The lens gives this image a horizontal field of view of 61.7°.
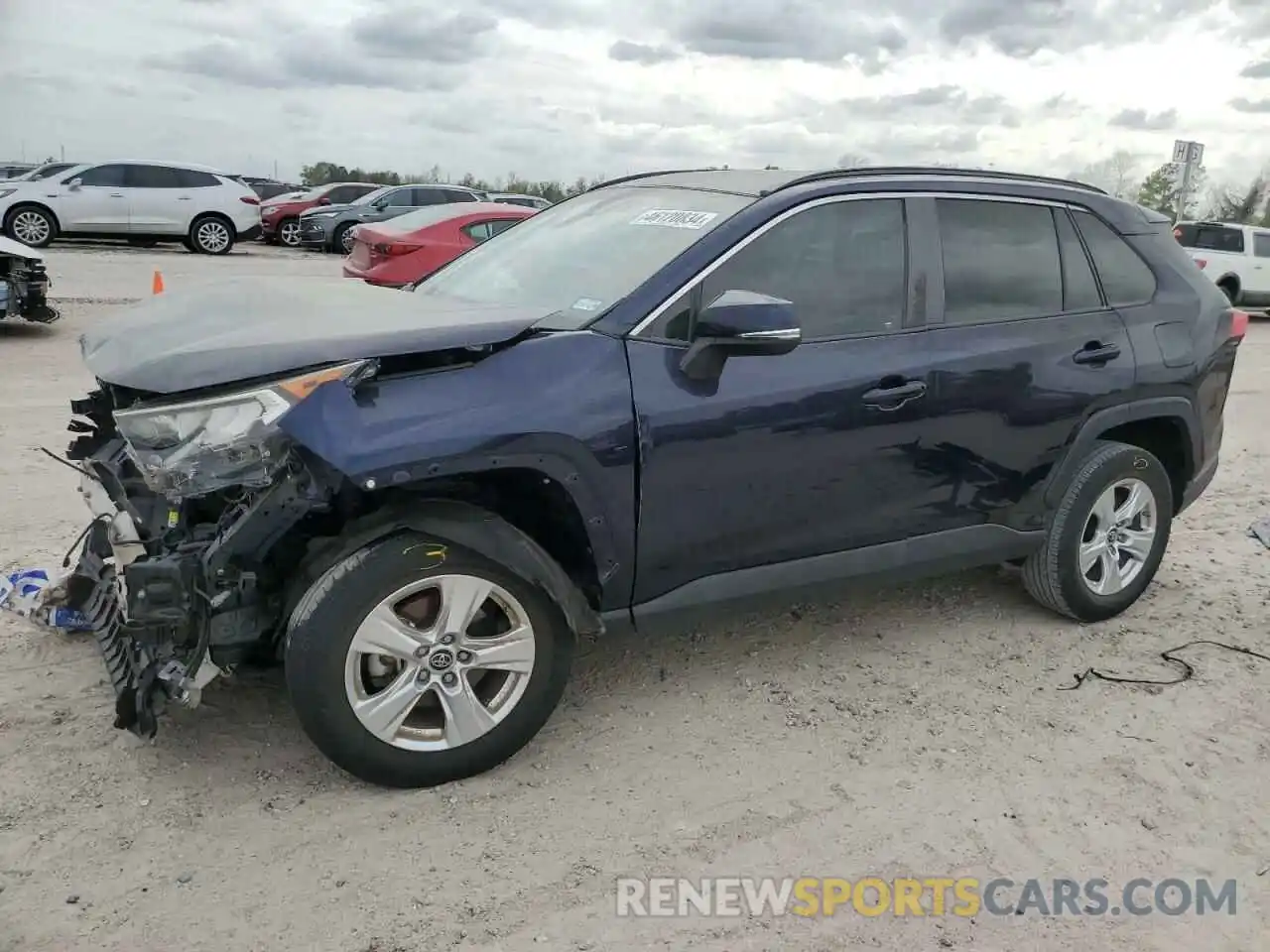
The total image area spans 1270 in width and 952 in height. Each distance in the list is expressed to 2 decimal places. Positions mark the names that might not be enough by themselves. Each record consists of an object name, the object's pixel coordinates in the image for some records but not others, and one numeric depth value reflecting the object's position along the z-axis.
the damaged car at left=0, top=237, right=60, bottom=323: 9.95
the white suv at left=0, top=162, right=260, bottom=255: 18.66
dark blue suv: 2.86
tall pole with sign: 20.59
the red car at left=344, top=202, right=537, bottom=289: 11.28
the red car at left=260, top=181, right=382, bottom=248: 24.61
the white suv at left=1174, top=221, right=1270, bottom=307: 18.83
